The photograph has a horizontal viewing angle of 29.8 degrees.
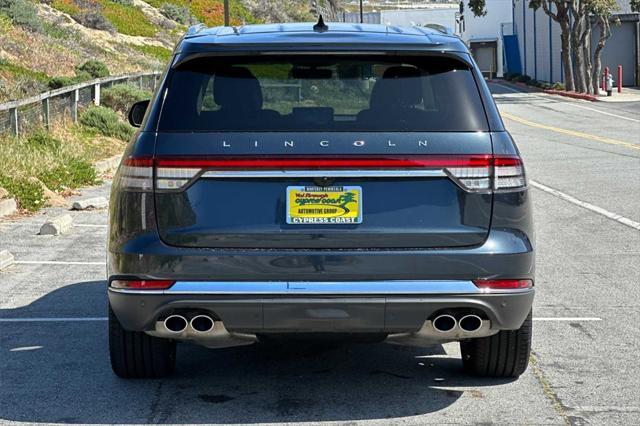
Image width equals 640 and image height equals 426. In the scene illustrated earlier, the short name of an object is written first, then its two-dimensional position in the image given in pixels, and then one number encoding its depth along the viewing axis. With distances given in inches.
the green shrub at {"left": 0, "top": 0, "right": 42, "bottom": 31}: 1584.6
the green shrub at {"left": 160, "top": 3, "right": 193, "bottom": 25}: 2573.8
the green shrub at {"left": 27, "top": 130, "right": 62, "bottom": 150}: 726.5
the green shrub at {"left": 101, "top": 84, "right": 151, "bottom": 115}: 1050.1
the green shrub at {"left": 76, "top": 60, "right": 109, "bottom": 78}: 1284.4
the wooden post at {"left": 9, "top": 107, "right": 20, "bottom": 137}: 723.4
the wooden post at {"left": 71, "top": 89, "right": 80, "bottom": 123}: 911.0
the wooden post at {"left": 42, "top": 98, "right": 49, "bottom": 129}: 812.6
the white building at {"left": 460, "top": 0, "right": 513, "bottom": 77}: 3464.6
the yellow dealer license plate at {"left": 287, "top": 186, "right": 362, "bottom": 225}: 215.5
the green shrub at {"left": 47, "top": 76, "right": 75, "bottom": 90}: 1069.8
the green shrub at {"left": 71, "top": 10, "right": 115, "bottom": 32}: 2023.9
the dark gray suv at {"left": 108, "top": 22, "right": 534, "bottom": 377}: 215.0
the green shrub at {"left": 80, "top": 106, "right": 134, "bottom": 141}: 924.0
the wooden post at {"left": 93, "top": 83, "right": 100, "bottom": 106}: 1002.1
